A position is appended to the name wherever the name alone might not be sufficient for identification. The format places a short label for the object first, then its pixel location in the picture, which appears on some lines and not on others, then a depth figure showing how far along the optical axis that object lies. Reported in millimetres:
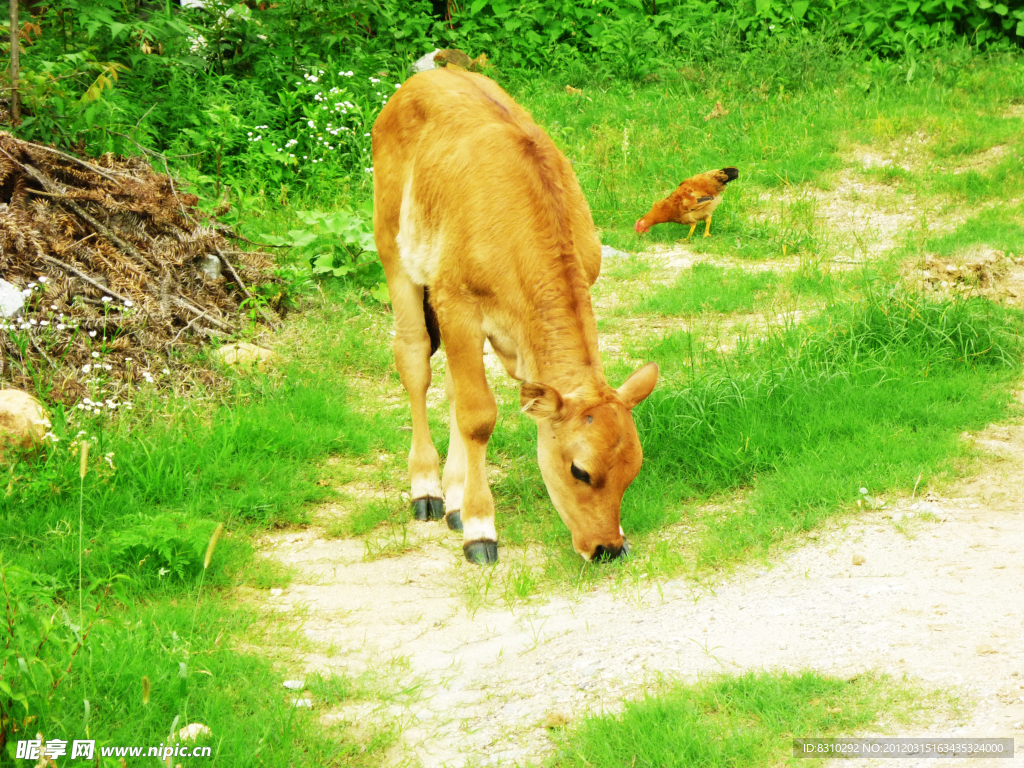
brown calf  9211
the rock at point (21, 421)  10328
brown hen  18344
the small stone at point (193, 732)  6641
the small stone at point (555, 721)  7195
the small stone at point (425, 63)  24162
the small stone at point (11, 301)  12258
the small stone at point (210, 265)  14953
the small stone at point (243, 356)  13398
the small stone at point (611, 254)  18594
